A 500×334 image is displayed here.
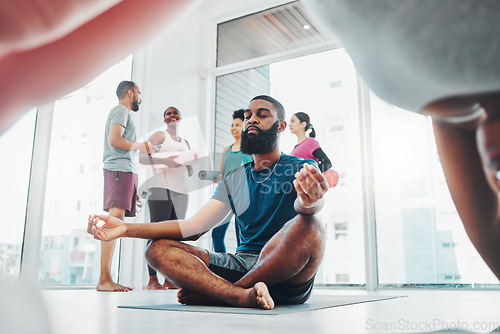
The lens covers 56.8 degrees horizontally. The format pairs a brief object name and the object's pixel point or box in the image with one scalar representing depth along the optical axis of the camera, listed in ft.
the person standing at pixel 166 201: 7.40
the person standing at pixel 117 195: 7.36
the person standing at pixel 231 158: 8.01
